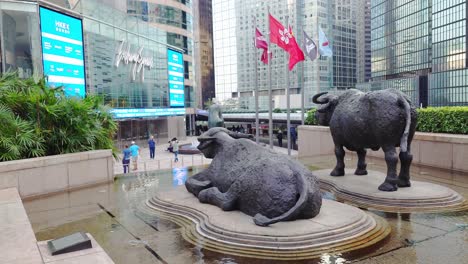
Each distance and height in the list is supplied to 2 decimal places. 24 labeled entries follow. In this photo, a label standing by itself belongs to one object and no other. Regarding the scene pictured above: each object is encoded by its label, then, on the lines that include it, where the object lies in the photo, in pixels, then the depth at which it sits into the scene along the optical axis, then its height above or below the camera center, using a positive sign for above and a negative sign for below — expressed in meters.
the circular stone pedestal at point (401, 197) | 7.60 -1.89
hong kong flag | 19.27 +3.55
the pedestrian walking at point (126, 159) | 16.61 -1.95
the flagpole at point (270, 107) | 20.50 +0.18
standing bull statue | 8.16 -0.39
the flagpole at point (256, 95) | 20.77 +0.84
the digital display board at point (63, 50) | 19.75 +3.53
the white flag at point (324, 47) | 20.61 +3.34
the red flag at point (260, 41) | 20.02 +3.66
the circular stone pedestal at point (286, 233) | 5.45 -1.91
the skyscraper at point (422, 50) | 69.38 +12.04
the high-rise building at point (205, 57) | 115.81 +17.19
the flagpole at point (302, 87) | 21.50 +1.27
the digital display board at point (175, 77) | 42.12 +3.97
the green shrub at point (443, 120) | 12.49 -0.48
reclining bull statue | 5.99 -1.24
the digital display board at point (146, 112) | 33.47 +0.17
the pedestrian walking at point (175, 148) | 24.62 -2.28
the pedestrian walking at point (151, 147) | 26.56 -2.35
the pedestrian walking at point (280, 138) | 31.05 -2.33
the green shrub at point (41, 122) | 10.34 -0.17
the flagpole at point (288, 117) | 19.32 -0.41
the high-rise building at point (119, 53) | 20.83 +4.69
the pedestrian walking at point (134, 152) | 17.31 -1.73
